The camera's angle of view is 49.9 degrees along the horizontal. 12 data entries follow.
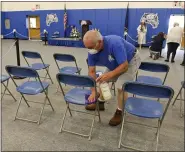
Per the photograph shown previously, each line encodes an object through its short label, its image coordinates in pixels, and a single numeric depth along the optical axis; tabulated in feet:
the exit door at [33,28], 44.45
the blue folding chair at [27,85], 8.27
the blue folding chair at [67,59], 11.68
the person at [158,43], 22.91
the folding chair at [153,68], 9.45
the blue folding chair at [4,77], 10.16
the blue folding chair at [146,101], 6.17
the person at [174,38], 21.21
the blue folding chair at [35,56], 12.56
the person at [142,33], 32.43
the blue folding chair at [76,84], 6.98
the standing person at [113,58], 7.25
